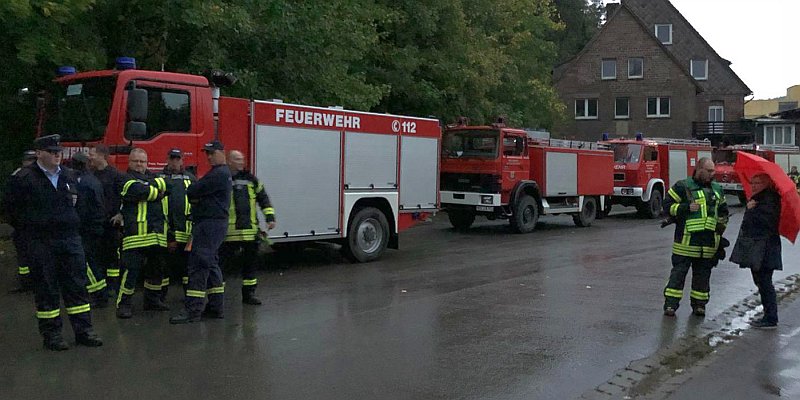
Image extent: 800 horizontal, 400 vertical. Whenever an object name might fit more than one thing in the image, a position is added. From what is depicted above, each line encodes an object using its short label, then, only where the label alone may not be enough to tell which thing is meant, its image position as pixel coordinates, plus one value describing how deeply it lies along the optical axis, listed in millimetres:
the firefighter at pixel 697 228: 8461
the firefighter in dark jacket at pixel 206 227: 8047
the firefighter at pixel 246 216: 8828
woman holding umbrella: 8133
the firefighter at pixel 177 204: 8531
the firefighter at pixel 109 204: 9273
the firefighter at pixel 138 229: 8133
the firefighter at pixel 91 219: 8719
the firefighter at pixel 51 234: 6715
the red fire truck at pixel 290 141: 9789
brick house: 54625
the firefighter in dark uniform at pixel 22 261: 8984
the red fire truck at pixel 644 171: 24938
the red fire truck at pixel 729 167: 30984
